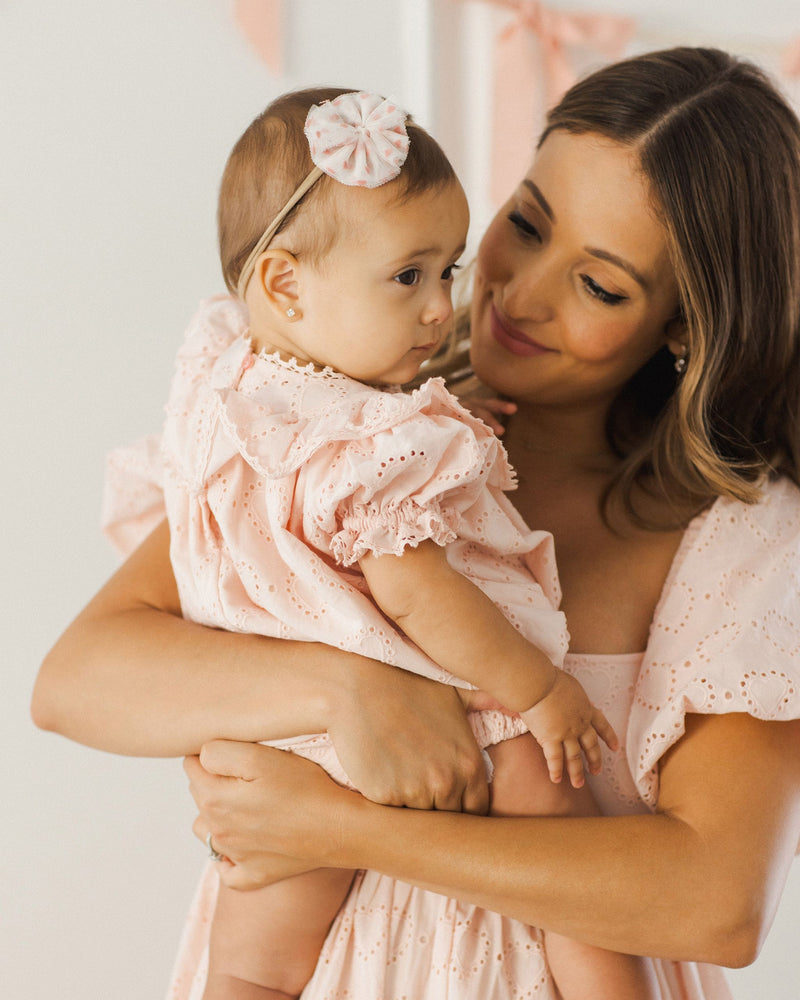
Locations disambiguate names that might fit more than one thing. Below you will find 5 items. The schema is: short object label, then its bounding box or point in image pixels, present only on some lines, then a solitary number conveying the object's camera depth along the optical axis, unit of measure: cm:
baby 112
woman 120
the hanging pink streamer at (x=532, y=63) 291
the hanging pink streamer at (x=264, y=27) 255
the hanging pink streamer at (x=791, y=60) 290
